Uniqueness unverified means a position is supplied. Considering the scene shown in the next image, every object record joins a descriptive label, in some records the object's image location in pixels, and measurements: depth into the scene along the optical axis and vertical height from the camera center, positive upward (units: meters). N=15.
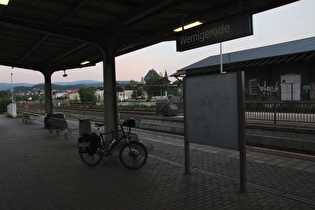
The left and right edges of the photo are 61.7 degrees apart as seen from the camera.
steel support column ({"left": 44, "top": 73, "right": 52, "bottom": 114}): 15.88 -0.08
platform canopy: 6.22 +2.18
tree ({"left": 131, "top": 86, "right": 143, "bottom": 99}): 100.53 +1.65
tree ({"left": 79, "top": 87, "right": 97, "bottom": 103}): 60.12 +0.65
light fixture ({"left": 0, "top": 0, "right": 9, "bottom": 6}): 5.59 +2.06
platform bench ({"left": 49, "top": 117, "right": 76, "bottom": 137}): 11.03 -1.24
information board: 4.52 -0.29
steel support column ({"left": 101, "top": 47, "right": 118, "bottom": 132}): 8.78 +0.22
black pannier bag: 6.36 -1.11
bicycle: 6.05 -1.31
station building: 21.94 +2.24
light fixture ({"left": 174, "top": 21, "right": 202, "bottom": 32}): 6.62 +1.80
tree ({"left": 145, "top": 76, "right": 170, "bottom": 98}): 87.69 +2.45
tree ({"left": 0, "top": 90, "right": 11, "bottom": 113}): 36.97 -0.76
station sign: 4.68 +1.21
